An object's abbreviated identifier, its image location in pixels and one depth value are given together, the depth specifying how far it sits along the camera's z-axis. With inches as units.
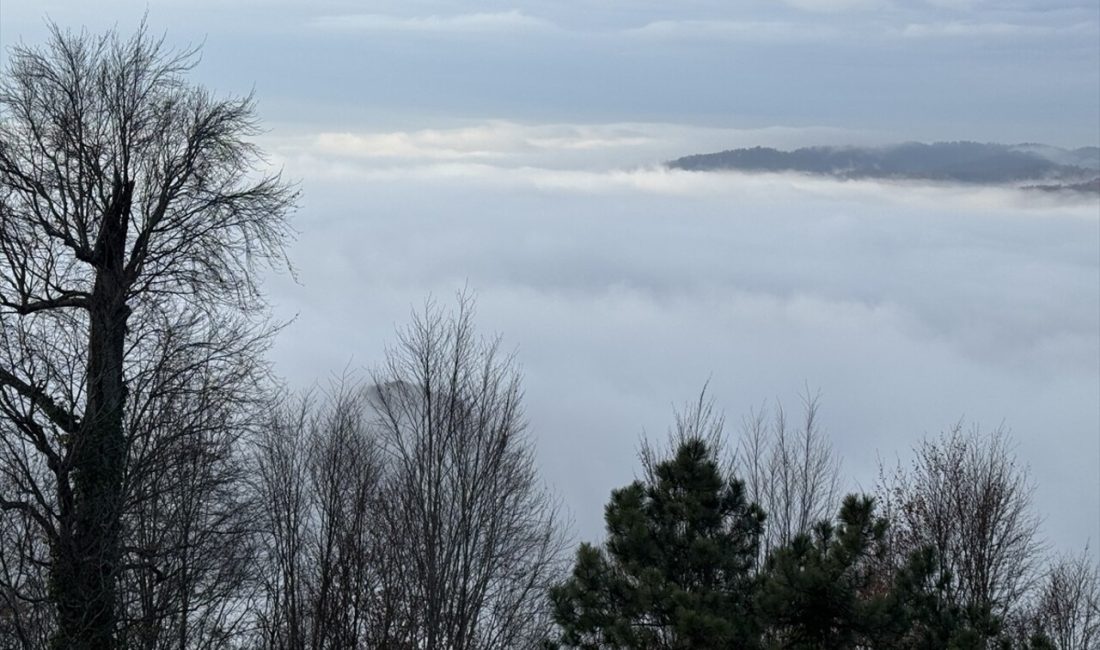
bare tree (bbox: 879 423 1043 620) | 1192.8
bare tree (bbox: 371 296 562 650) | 879.1
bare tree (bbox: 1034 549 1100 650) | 1280.8
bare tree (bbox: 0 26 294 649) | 677.9
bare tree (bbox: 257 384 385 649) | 978.1
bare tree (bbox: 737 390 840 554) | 1328.7
